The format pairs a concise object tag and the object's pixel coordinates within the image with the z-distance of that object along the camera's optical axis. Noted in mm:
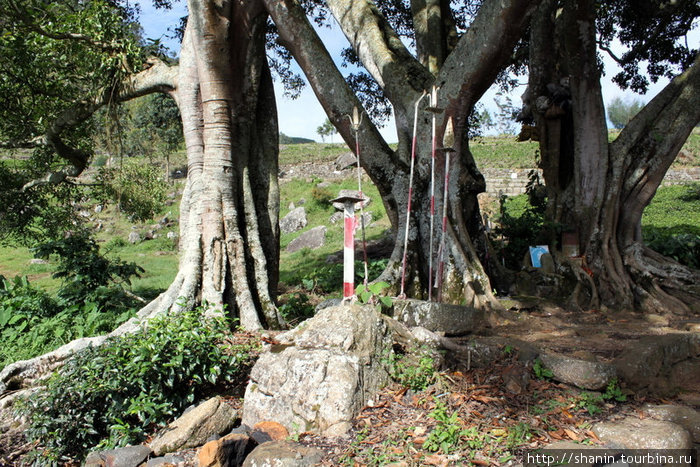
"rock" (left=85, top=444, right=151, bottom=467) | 3463
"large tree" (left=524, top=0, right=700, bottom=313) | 6930
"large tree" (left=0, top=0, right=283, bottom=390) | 6004
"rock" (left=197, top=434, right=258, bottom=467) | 3225
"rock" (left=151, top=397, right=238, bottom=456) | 3605
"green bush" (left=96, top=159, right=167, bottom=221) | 8362
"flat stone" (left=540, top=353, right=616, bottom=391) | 3695
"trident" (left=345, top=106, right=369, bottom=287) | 4648
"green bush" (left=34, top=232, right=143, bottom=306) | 6988
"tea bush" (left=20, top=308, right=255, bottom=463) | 3723
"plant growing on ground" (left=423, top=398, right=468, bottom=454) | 3143
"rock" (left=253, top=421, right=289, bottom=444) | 3561
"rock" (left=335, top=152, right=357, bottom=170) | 24094
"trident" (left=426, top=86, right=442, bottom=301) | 4723
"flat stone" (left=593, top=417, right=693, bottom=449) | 3088
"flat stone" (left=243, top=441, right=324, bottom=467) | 3115
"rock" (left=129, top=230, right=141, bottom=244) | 18938
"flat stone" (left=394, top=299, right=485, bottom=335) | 4609
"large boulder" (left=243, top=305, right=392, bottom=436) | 3559
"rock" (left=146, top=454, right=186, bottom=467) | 3417
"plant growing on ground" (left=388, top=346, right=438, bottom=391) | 3859
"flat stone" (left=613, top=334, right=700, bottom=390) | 3834
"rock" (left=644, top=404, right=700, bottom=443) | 3322
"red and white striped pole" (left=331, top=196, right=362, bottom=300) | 4430
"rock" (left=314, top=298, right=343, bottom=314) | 5626
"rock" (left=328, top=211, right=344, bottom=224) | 18344
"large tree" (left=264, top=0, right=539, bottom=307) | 6137
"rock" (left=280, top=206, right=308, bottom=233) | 19172
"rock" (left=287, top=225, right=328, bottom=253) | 16406
